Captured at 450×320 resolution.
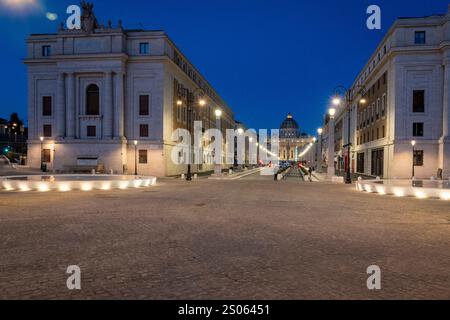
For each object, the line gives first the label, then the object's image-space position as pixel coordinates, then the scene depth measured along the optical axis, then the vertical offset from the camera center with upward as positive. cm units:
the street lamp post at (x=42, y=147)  4600 +76
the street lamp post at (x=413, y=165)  3713 -96
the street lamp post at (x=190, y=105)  5992 +851
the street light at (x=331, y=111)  3471 +453
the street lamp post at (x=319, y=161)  5408 -98
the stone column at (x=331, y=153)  3744 +30
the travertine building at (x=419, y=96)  3788 +685
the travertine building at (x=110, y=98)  4416 +732
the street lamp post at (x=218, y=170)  4029 -180
